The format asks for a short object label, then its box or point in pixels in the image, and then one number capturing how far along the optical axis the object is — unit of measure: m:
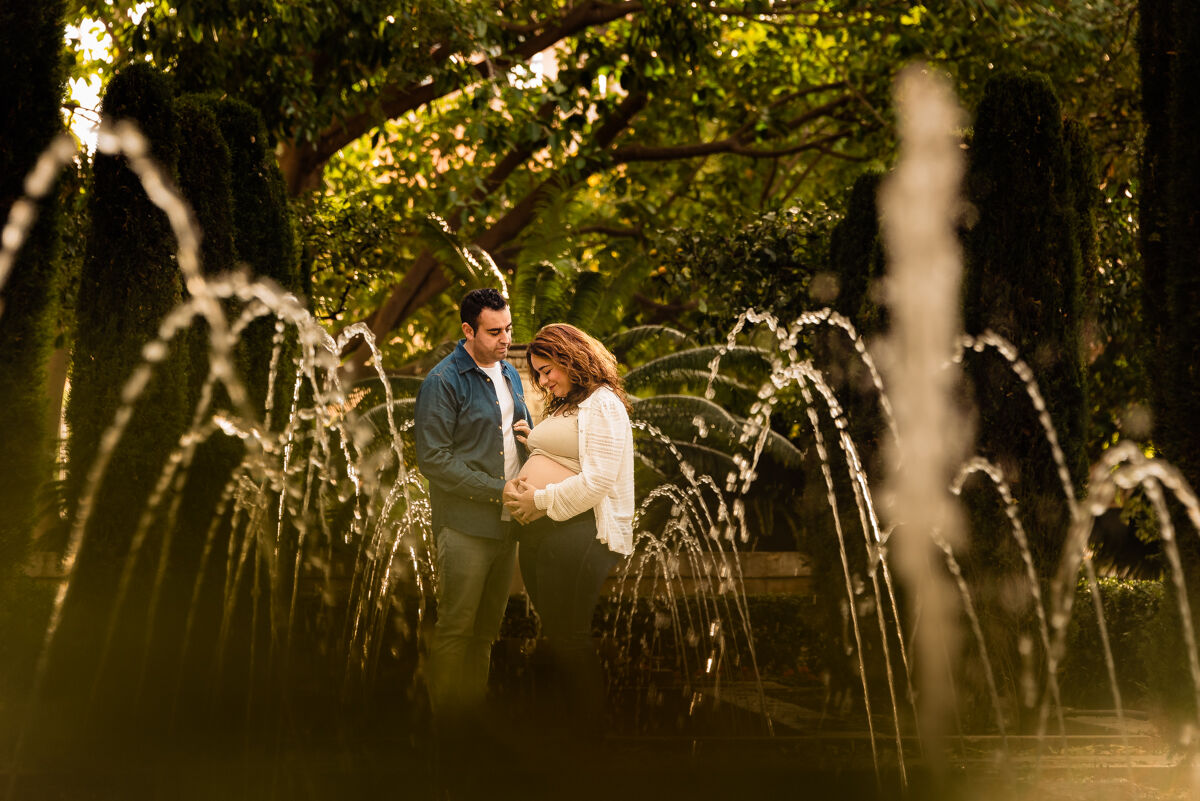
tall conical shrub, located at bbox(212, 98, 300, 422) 8.88
